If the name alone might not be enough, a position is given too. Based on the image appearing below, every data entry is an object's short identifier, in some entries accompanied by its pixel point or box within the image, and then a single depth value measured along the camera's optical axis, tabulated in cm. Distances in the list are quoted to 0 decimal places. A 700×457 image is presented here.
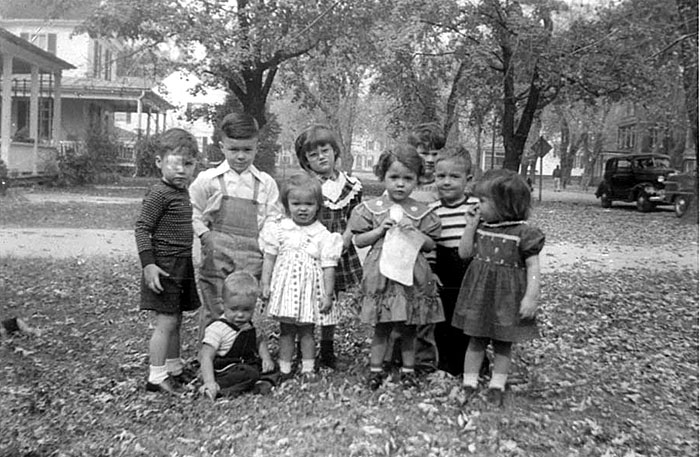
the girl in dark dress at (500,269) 331
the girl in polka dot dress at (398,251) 349
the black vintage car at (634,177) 1884
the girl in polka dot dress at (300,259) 362
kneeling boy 352
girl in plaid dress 381
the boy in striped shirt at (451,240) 356
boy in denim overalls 369
